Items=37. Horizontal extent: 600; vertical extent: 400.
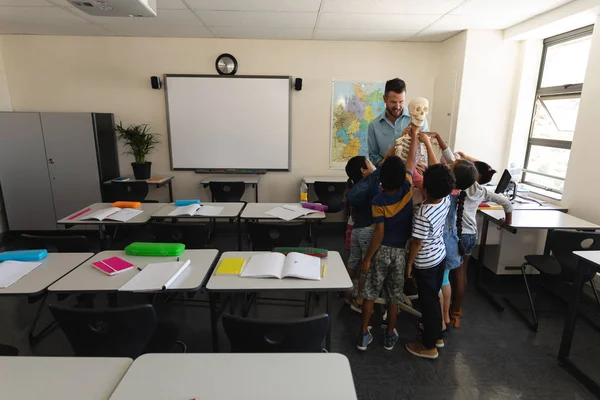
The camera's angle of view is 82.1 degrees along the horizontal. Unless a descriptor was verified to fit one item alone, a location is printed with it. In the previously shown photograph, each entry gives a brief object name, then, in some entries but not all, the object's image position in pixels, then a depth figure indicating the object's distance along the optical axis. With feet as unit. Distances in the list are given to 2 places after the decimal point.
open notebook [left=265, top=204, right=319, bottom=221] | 9.95
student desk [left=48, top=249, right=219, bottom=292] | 5.73
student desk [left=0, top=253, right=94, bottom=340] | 5.61
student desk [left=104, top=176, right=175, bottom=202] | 14.75
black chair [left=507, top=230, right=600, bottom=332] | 7.90
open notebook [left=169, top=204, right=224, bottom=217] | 10.02
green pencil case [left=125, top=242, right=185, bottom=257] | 7.00
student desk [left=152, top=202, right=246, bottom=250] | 9.99
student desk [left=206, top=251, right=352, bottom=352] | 5.70
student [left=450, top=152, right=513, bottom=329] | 8.00
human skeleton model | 7.30
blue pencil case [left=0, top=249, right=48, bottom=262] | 6.68
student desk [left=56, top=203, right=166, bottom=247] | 9.27
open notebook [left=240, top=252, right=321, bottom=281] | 6.02
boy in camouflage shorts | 6.64
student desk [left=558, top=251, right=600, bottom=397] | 6.63
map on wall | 15.94
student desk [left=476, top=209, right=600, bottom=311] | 9.07
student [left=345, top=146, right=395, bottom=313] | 7.61
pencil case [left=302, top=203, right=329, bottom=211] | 10.44
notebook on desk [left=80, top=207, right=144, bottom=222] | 9.39
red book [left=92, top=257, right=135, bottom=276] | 6.25
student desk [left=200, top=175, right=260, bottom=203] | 15.85
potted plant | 15.38
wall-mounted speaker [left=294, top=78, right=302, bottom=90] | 15.52
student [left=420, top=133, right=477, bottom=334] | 7.37
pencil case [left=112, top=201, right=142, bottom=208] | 10.75
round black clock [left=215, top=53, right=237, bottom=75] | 15.40
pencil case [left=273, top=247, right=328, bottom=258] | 6.99
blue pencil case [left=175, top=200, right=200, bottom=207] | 10.94
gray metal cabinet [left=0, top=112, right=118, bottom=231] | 14.33
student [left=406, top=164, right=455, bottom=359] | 6.32
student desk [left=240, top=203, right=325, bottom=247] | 9.90
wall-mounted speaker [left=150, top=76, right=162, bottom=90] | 15.28
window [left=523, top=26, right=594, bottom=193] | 11.59
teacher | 7.90
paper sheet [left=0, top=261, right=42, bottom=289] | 5.84
